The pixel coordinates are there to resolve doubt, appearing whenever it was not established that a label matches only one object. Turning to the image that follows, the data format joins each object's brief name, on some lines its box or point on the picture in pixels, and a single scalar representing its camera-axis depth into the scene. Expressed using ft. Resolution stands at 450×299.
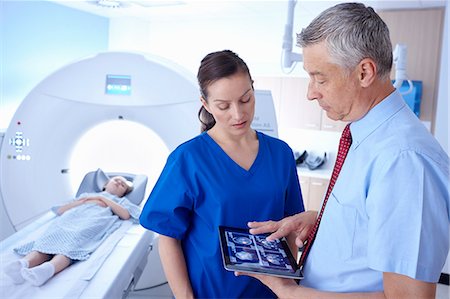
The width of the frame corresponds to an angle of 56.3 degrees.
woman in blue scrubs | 3.50
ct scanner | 7.22
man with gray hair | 2.09
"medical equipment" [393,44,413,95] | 7.29
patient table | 4.56
